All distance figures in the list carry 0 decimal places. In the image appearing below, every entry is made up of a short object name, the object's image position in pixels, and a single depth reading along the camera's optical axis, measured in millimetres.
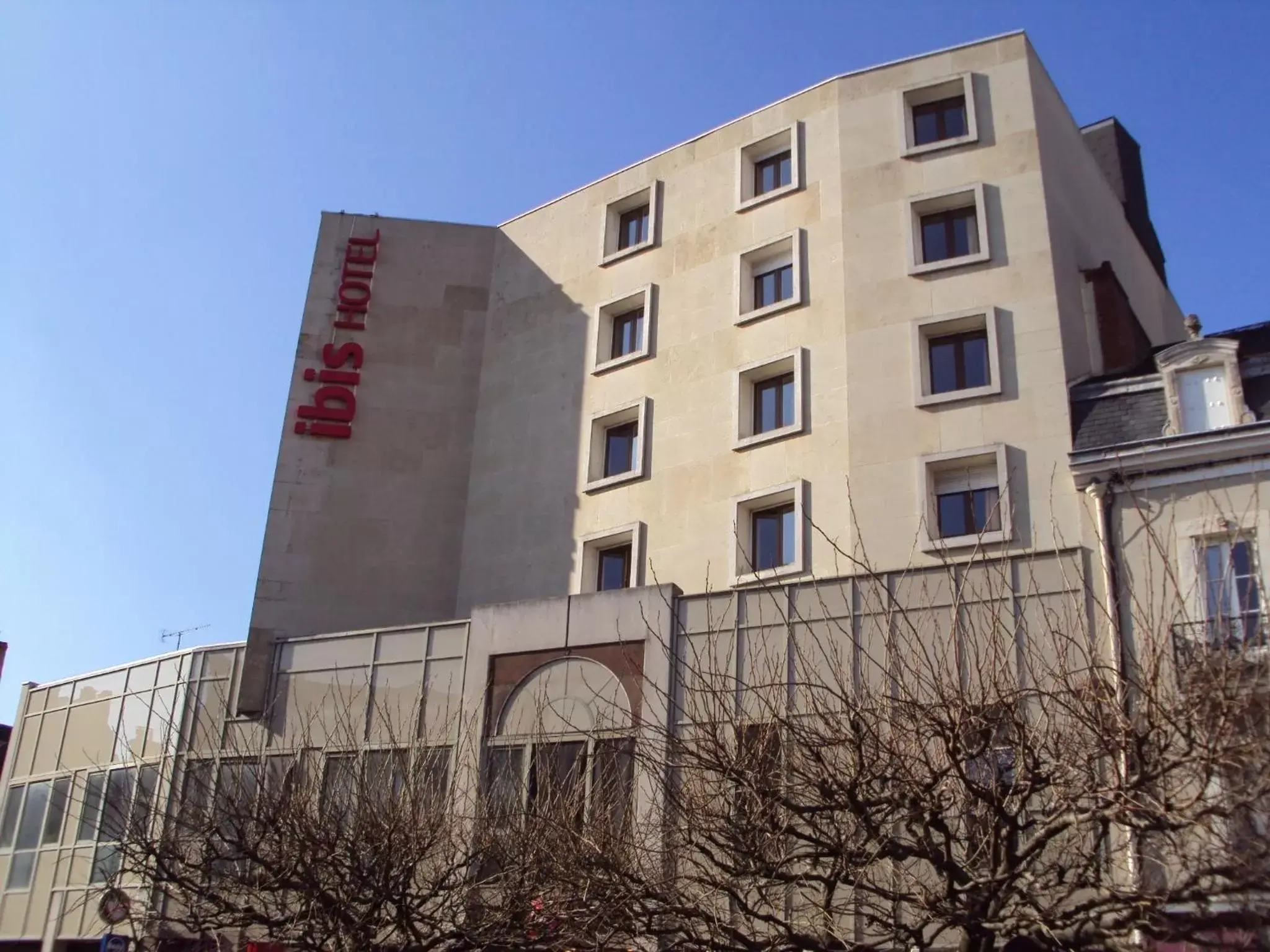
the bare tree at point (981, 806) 11586
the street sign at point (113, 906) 21188
